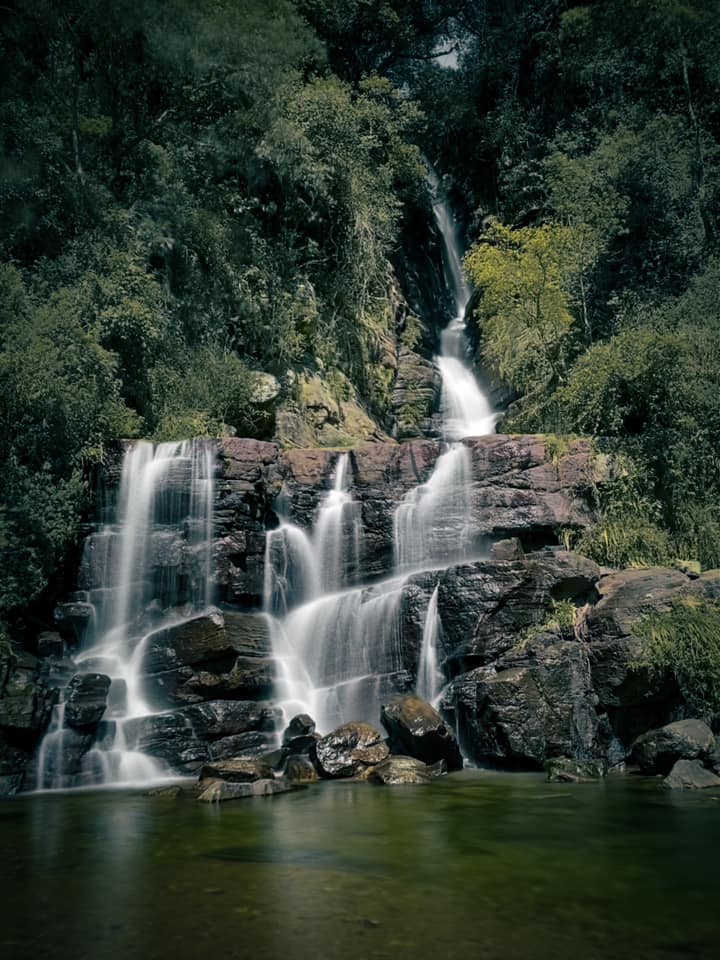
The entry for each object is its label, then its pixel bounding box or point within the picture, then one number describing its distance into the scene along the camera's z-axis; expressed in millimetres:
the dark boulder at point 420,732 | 12344
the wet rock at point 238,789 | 10383
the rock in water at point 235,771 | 11273
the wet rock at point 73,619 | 16016
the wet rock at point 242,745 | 13297
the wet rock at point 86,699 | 13031
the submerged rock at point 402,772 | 11578
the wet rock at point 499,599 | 13953
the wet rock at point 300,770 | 12078
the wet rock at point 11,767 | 12055
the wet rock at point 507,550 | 15086
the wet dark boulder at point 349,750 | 12148
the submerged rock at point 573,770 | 11601
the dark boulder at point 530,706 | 12641
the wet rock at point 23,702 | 12500
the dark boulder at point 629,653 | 13000
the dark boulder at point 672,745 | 11219
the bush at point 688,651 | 12312
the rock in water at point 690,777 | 10462
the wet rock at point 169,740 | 13180
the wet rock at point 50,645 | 15578
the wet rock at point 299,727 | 13162
